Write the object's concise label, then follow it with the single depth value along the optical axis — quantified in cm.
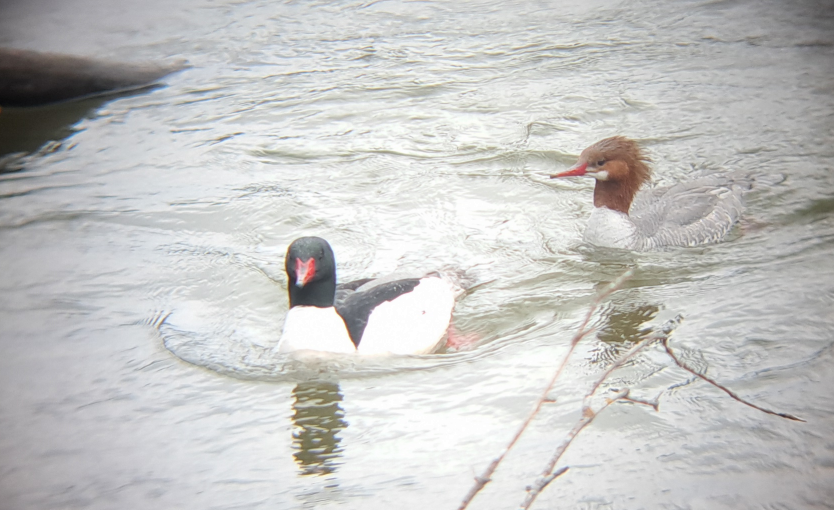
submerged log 1966
